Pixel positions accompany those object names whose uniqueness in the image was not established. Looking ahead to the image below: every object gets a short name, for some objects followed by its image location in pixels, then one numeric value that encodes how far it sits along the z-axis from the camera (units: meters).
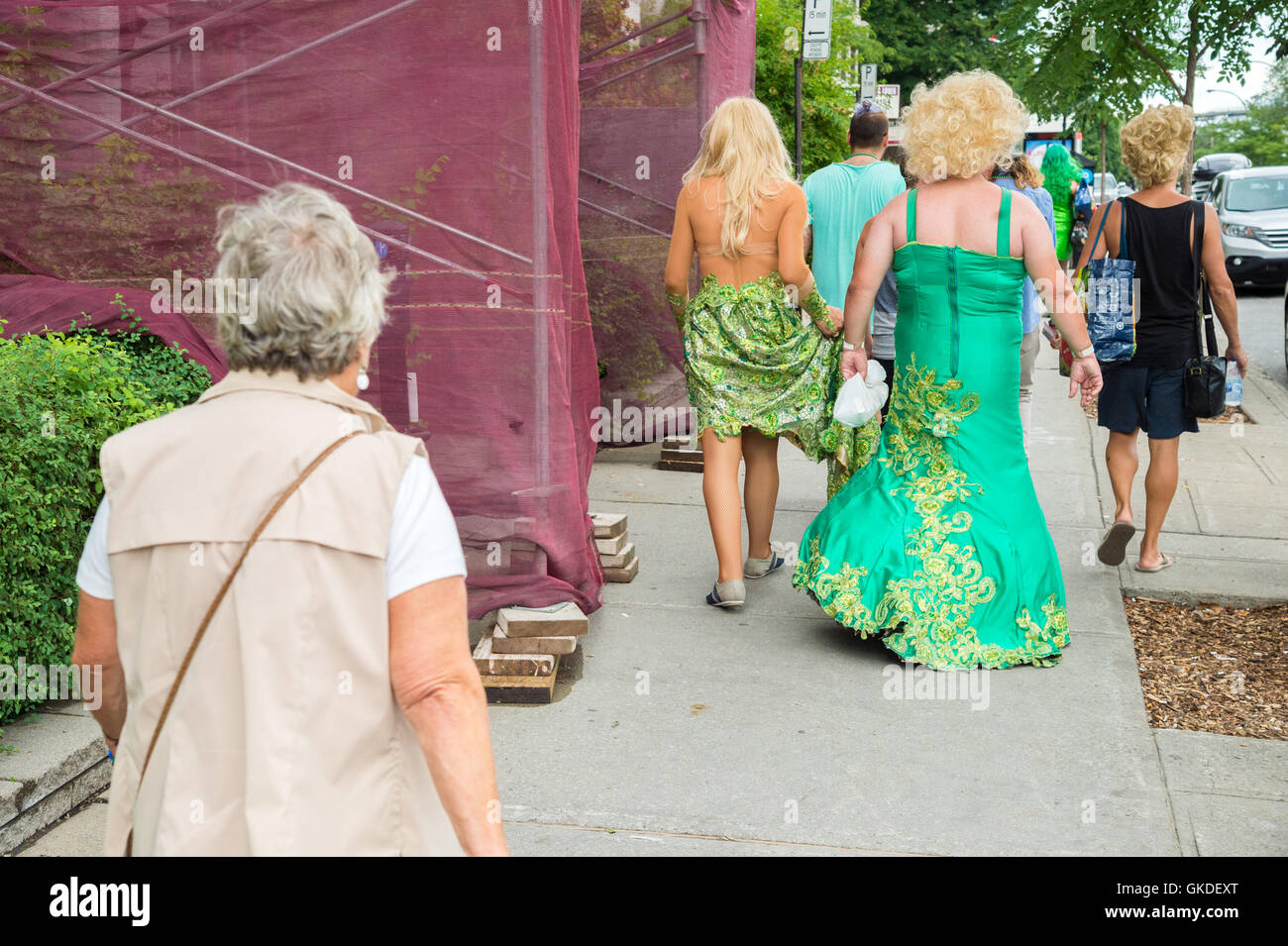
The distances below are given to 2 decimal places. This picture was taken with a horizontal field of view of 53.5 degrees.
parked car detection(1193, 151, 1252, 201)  39.75
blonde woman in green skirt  5.17
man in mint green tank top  6.38
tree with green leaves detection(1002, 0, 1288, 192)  10.67
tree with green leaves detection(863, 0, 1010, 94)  35.25
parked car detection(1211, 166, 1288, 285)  19.78
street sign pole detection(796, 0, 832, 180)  10.84
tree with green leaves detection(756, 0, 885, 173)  14.97
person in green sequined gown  4.63
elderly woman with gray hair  1.63
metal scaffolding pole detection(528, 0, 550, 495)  4.37
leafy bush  3.53
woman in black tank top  5.61
